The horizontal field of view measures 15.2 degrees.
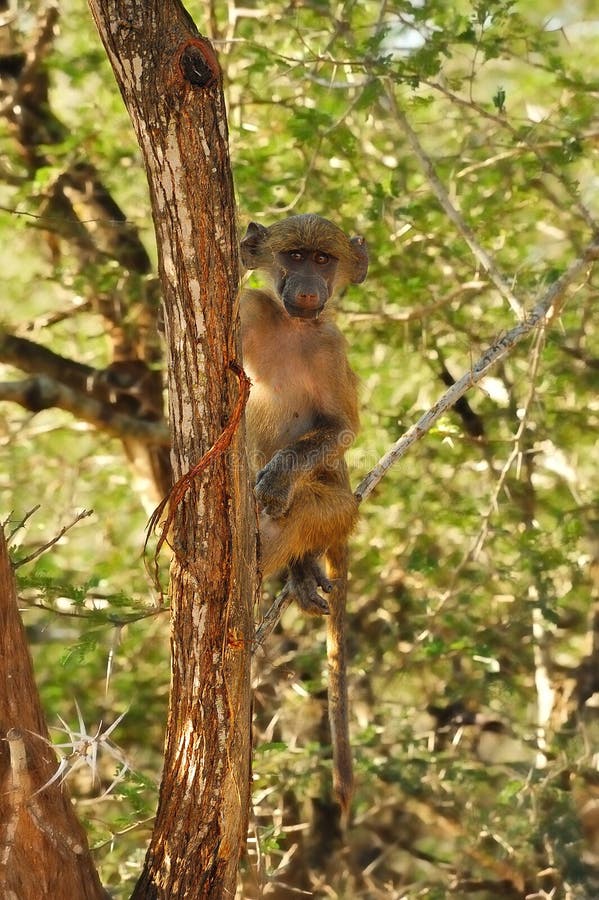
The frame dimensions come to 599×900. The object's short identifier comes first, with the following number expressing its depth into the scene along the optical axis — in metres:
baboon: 10.54
